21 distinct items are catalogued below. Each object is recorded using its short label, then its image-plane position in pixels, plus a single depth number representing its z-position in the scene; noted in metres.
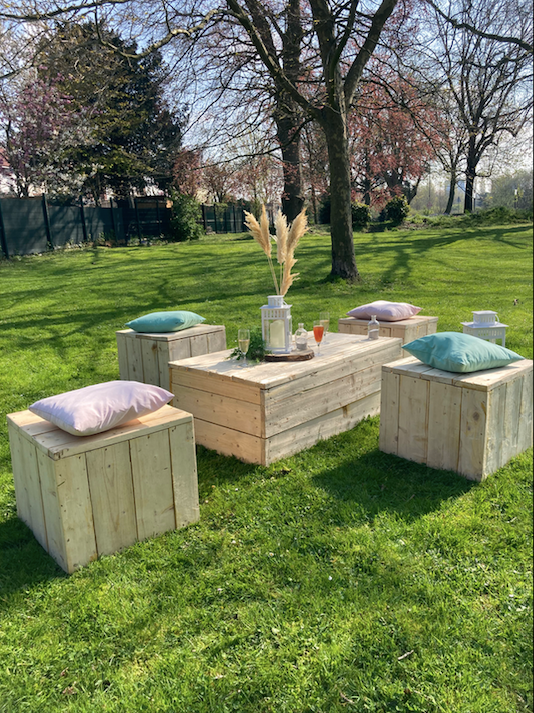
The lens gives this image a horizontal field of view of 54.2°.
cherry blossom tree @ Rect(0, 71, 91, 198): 15.73
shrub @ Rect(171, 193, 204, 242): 17.56
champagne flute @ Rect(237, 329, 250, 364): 3.53
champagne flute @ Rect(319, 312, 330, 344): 3.97
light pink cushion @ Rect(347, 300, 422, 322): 4.73
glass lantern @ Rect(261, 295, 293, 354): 3.71
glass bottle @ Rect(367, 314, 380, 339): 4.24
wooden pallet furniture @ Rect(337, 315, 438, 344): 4.69
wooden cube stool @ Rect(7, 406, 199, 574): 2.24
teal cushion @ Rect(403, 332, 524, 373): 2.92
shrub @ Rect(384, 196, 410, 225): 18.11
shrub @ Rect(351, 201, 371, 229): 17.81
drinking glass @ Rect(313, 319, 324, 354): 3.79
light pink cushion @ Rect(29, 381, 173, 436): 2.28
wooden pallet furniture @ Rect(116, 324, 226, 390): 4.16
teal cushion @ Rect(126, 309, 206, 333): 4.29
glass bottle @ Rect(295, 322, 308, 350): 3.79
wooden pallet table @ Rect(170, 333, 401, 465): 3.20
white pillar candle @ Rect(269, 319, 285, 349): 3.78
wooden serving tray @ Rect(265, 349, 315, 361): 3.61
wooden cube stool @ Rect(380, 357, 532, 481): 2.84
